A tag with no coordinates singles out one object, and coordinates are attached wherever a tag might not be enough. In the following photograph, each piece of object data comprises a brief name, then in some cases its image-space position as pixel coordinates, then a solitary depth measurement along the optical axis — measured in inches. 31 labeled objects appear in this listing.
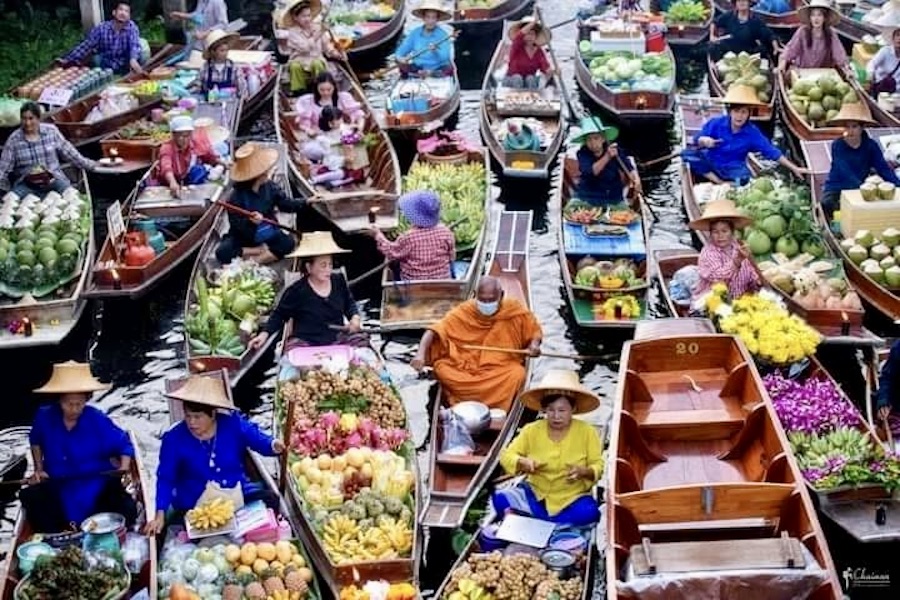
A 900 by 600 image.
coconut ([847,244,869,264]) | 494.9
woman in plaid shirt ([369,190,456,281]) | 489.4
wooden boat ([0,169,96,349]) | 469.4
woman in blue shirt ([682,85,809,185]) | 561.3
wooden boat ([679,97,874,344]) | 454.9
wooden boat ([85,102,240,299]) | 497.0
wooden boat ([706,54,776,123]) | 668.1
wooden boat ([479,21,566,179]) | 607.8
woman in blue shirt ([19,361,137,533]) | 354.3
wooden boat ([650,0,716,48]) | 785.6
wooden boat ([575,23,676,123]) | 666.8
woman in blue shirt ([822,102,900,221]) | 528.7
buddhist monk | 416.8
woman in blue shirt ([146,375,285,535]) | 347.9
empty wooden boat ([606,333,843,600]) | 300.2
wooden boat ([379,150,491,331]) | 483.8
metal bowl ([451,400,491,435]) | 401.1
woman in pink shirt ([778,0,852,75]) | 682.2
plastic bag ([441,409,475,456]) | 394.6
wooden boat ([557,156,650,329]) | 486.0
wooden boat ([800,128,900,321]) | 476.7
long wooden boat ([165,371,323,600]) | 350.5
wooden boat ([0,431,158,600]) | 327.0
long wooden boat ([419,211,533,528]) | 370.9
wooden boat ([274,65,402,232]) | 547.2
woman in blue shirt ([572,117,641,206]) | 534.0
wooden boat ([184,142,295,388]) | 448.1
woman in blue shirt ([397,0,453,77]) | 711.1
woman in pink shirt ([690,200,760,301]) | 459.8
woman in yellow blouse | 348.8
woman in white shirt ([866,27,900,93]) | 647.1
